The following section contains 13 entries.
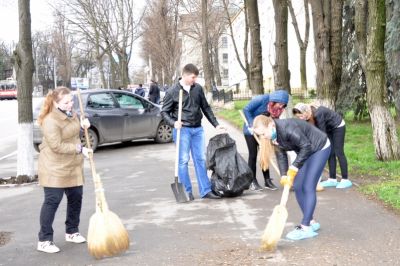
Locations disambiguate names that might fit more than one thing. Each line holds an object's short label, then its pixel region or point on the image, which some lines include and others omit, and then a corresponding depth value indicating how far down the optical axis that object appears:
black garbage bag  7.62
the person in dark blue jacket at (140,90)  28.60
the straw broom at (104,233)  5.07
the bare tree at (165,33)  45.31
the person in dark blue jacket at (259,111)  7.18
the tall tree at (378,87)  9.51
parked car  13.51
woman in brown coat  5.29
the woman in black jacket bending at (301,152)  5.27
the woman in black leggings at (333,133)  7.45
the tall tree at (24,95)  9.62
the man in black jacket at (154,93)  24.66
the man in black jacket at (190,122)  7.53
